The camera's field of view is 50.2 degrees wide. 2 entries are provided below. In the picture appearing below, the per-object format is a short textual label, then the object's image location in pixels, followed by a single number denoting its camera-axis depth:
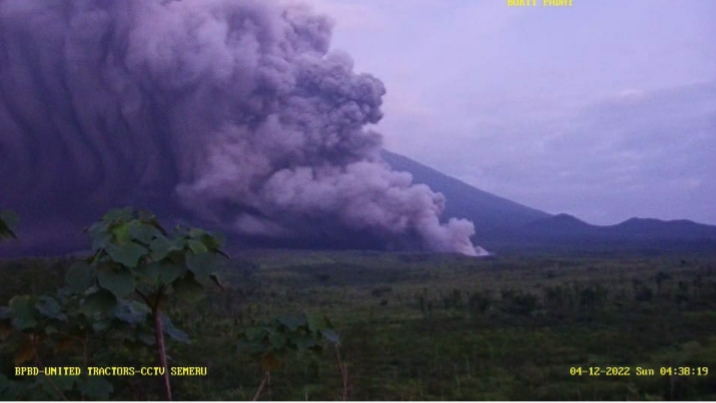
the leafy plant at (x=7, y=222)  2.27
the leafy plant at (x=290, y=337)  2.62
